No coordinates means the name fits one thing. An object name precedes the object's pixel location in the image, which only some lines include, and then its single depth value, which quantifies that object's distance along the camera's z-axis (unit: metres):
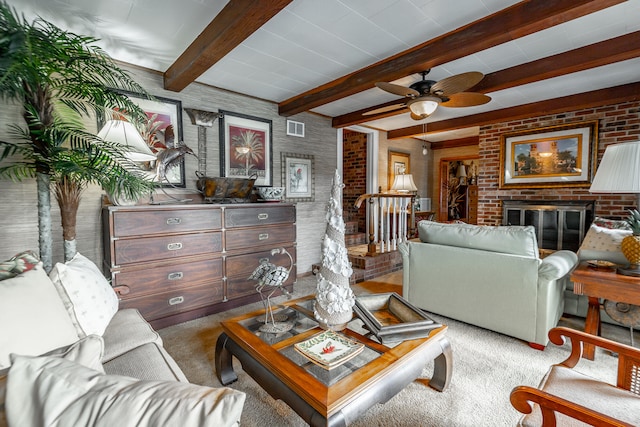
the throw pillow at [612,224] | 2.67
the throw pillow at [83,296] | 1.29
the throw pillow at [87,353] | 0.71
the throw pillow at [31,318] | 0.97
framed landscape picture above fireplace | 4.20
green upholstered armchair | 2.12
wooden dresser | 2.34
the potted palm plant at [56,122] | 1.40
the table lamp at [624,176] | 1.72
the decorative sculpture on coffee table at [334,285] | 1.50
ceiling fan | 2.46
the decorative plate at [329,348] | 1.23
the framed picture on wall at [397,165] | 5.91
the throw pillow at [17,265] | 1.22
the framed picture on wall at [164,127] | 2.84
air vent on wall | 4.02
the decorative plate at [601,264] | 2.05
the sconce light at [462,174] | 8.17
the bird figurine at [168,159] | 2.89
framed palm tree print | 3.40
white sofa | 0.51
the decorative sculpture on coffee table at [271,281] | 1.54
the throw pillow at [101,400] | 0.50
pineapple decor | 1.86
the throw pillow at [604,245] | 2.24
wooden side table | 1.74
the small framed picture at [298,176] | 4.00
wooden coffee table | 1.05
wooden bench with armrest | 0.85
